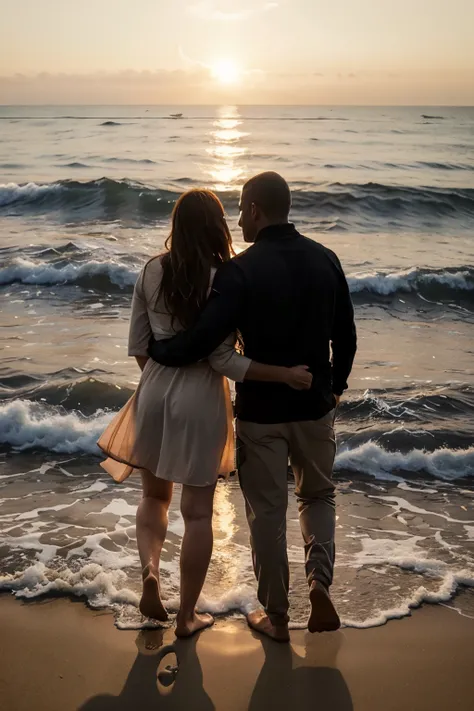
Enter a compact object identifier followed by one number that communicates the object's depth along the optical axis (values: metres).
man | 2.93
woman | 2.95
